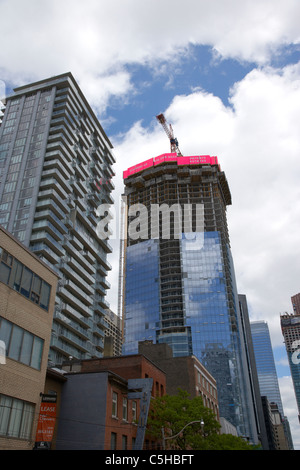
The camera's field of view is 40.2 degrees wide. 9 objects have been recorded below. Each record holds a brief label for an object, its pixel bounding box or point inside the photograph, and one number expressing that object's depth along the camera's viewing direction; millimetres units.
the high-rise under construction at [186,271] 131875
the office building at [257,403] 166000
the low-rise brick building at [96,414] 31531
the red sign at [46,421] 25922
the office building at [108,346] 51719
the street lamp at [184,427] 32828
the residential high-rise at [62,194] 86438
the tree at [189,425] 35188
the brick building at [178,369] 58656
